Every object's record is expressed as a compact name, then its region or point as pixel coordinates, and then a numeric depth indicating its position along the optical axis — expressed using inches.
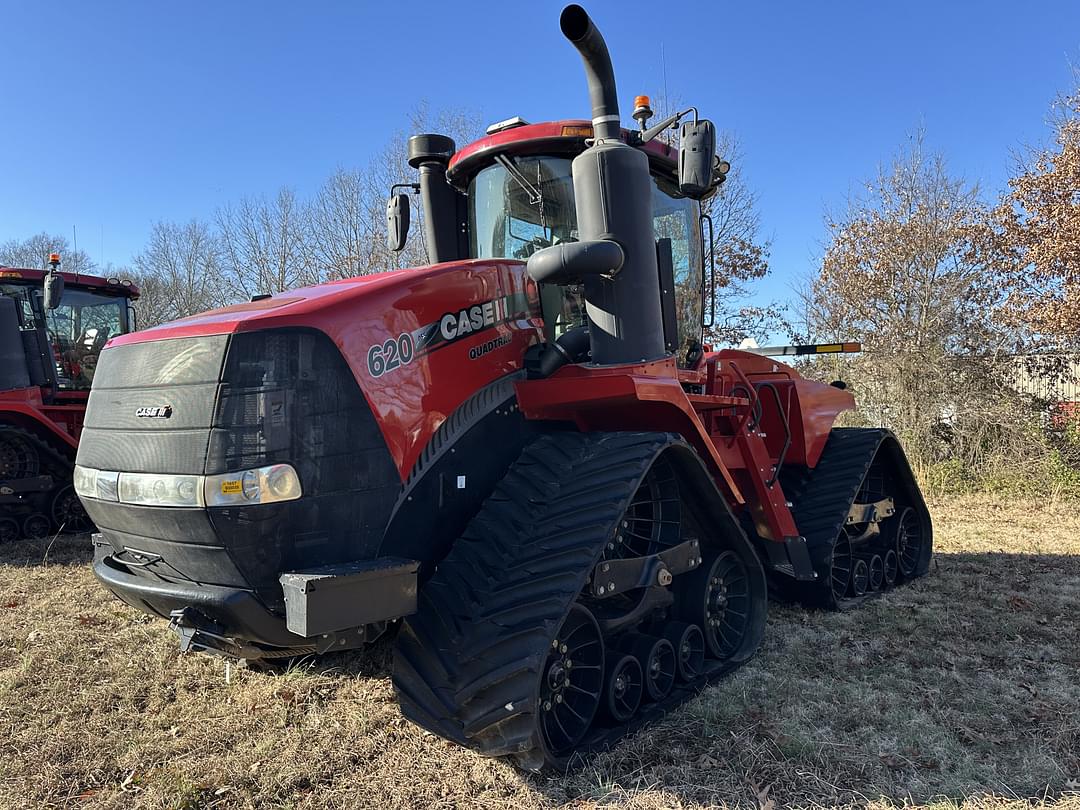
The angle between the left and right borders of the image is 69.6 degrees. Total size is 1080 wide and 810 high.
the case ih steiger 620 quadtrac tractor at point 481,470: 103.5
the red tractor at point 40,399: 322.7
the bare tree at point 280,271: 900.6
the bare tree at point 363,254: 793.6
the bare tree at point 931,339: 457.7
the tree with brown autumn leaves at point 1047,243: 426.9
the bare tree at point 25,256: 1507.8
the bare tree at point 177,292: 1253.1
